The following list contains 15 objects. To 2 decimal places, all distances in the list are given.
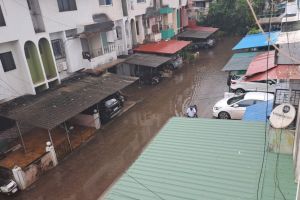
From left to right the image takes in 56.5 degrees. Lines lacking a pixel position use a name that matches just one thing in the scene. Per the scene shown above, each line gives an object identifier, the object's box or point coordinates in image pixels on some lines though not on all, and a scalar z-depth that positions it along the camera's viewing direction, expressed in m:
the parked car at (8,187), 13.20
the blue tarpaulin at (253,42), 25.25
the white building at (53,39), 16.27
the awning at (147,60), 25.00
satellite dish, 7.17
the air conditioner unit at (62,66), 19.73
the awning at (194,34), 37.06
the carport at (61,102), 15.05
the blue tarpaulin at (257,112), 13.16
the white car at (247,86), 19.99
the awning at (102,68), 21.62
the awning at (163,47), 27.95
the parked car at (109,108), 19.38
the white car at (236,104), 17.05
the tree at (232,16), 42.66
